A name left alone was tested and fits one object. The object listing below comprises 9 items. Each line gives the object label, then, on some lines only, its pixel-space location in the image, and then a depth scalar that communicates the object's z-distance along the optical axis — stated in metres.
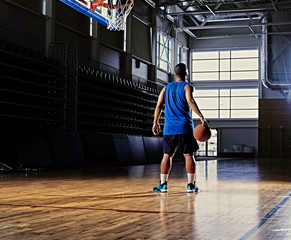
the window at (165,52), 31.03
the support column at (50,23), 18.06
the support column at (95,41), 21.77
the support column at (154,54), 28.47
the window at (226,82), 36.03
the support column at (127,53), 24.97
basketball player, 6.88
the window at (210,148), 37.56
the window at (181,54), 35.10
